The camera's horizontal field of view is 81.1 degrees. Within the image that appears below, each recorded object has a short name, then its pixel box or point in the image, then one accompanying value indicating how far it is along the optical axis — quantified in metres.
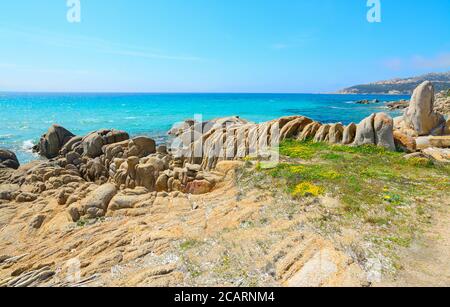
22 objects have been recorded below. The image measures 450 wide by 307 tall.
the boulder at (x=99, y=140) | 28.98
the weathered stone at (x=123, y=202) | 16.00
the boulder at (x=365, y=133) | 22.06
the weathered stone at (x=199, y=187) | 17.38
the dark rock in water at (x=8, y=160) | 28.34
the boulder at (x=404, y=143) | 21.84
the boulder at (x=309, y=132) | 25.18
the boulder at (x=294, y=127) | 25.43
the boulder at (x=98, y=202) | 15.77
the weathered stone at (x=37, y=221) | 16.14
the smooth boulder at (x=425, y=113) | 27.55
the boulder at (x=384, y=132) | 21.50
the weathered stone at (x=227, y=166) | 18.66
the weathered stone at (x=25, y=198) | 20.03
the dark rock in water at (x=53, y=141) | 35.06
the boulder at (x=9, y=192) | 20.47
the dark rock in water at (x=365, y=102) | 132.21
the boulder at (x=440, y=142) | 24.80
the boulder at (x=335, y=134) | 23.92
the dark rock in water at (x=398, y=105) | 92.83
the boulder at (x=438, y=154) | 20.39
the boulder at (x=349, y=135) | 23.42
